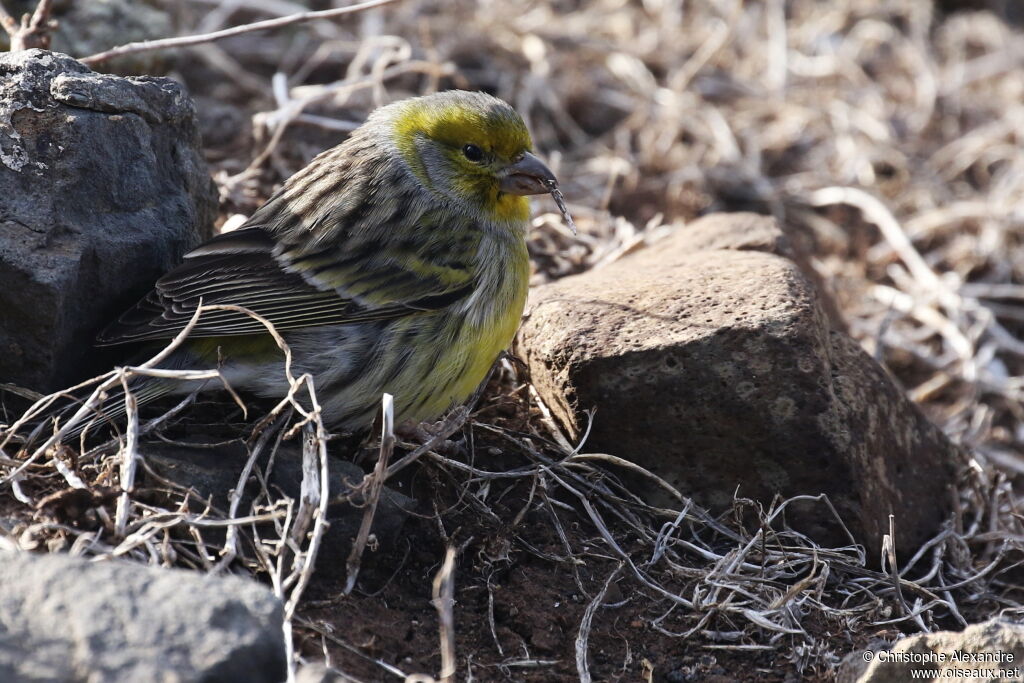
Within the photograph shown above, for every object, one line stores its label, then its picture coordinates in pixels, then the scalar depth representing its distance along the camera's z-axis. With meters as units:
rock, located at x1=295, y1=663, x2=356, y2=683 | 5.11
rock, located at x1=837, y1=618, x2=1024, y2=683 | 5.75
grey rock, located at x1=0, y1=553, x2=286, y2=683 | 4.80
